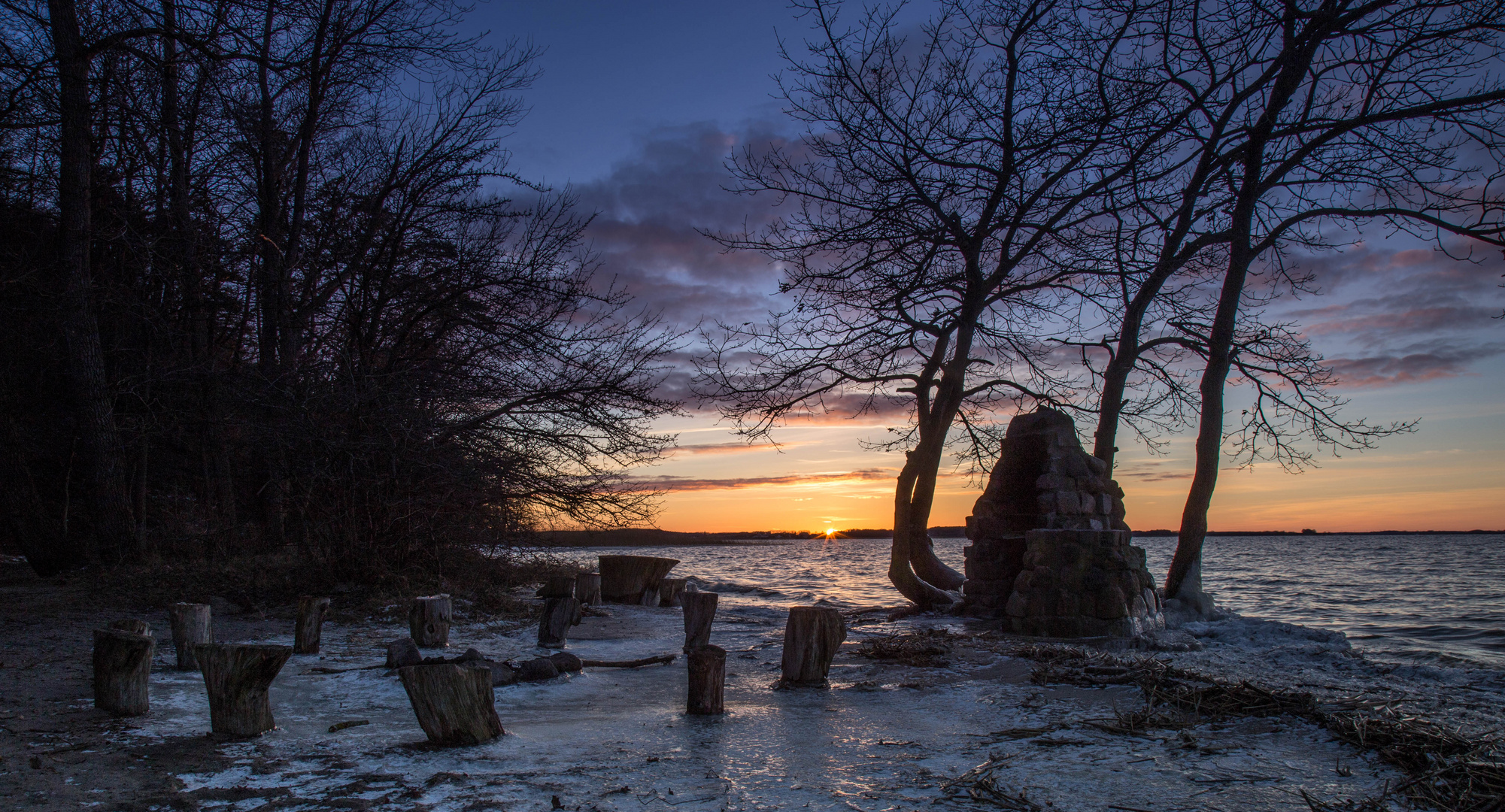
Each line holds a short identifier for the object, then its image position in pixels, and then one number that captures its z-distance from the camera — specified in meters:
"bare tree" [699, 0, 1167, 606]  9.78
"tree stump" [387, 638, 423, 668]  6.00
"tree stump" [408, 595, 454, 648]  7.18
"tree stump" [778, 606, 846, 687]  6.32
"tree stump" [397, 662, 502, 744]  4.23
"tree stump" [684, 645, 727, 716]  5.17
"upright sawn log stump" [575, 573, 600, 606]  10.34
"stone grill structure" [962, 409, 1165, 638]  9.30
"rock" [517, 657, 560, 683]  6.14
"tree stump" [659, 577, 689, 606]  13.29
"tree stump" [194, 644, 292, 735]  4.25
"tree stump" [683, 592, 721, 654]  7.59
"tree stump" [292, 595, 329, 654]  6.70
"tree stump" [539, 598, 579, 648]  7.80
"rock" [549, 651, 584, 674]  6.46
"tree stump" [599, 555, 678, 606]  12.96
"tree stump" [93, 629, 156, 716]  4.48
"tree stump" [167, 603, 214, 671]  5.81
